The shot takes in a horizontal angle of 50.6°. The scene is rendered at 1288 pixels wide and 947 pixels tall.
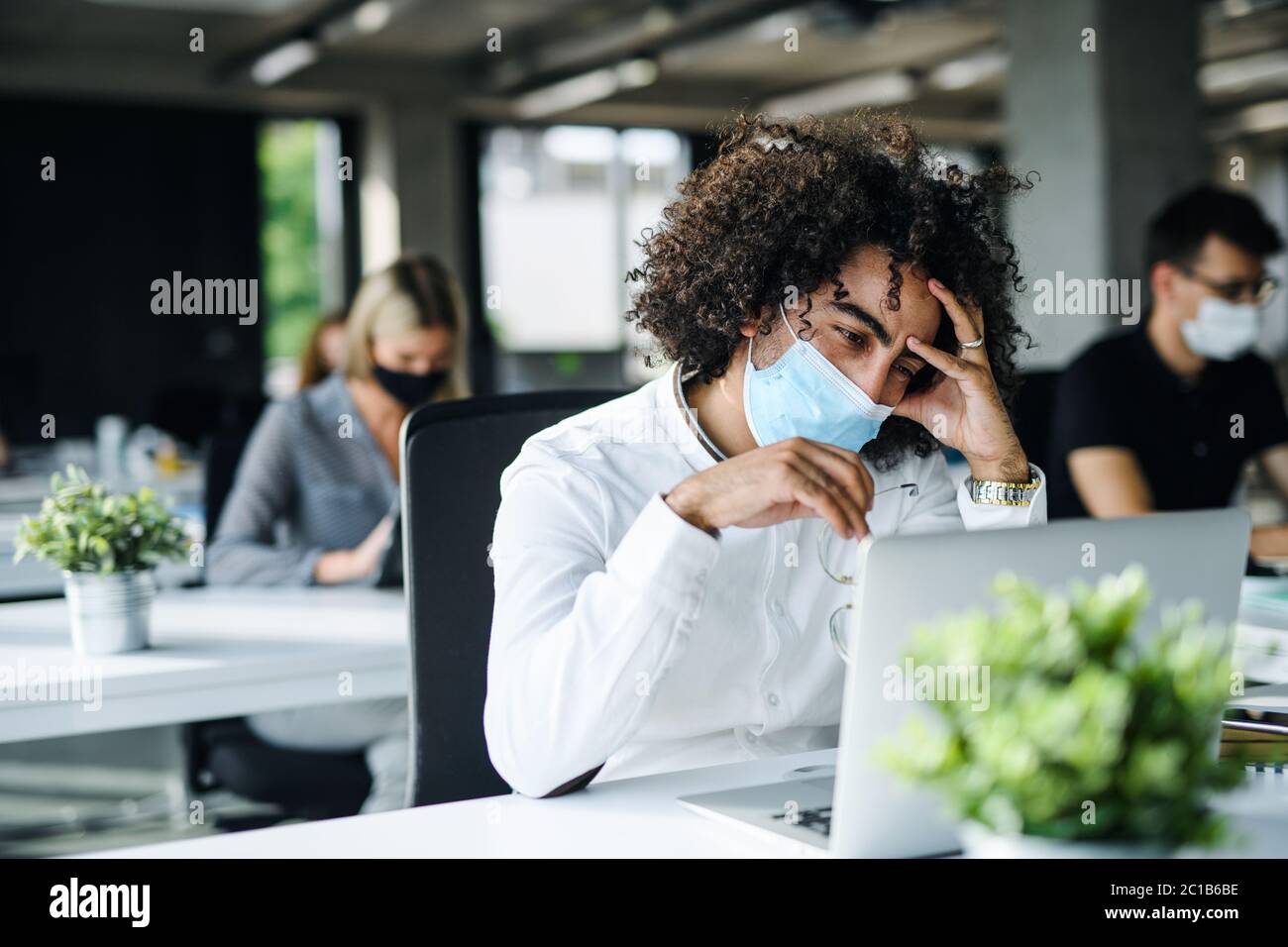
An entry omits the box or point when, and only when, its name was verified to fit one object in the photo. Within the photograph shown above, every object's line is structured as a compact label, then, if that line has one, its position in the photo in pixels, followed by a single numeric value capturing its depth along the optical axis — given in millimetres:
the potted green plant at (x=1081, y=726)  724
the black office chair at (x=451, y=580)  1762
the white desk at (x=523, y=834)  1194
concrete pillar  5781
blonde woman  3045
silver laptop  1013
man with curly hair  1507
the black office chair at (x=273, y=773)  2369
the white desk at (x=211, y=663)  1989
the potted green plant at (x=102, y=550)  2148
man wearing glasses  2998
